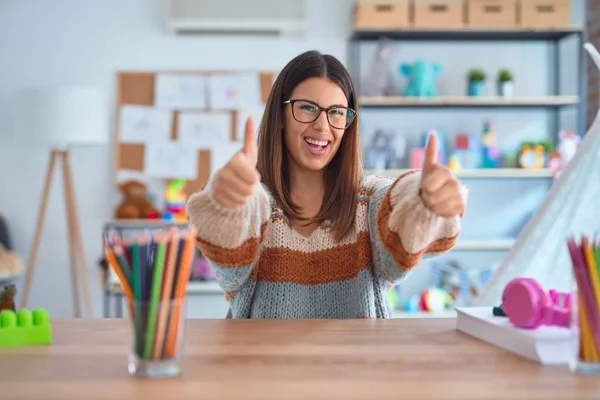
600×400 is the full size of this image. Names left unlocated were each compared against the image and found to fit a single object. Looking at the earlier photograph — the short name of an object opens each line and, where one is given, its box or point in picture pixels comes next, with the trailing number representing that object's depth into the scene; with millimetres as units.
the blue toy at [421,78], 4004
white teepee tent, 2830
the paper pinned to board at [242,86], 4266
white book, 961
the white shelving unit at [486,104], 3996
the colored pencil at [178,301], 905
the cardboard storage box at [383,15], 3963
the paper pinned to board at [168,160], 4254
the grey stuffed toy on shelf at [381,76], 4055
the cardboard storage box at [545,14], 3994
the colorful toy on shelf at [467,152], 4105
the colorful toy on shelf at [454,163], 4055
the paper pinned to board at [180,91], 4242
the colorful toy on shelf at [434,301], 4000
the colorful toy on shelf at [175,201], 4117
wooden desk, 818
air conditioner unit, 4129
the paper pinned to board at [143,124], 4242
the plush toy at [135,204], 4074
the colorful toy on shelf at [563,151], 3940
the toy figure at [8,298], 1294
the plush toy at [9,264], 3812
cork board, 4242
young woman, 1411
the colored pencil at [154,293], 896
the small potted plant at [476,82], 4082
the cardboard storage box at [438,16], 3971
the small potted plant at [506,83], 4082
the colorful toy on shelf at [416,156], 4094
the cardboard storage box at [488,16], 4008
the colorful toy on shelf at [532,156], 4055
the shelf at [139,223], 4078
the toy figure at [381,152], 4109
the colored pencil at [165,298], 897
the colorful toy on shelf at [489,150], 4145
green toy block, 1109
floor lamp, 3824
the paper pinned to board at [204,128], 4270
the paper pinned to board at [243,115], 4273
